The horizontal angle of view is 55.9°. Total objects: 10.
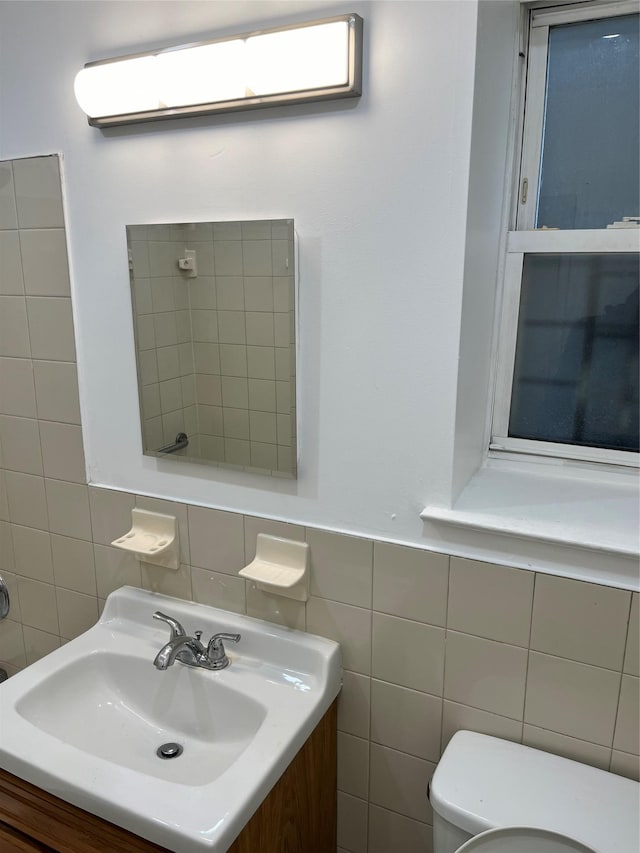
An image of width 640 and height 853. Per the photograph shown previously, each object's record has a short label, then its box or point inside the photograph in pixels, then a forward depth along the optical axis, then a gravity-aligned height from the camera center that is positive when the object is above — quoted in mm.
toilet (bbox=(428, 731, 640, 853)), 924 -852
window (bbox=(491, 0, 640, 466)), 1180 +53
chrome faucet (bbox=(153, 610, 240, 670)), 1279 -784
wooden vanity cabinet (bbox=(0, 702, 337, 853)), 994 -921
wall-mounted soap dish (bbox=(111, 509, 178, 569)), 1406 -608
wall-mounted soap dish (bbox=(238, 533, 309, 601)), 1260 -608
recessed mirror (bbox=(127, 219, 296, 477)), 1198 -134
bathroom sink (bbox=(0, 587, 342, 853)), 964 -831
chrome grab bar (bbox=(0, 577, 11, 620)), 1723 -904
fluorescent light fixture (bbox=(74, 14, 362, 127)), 1025 +361
